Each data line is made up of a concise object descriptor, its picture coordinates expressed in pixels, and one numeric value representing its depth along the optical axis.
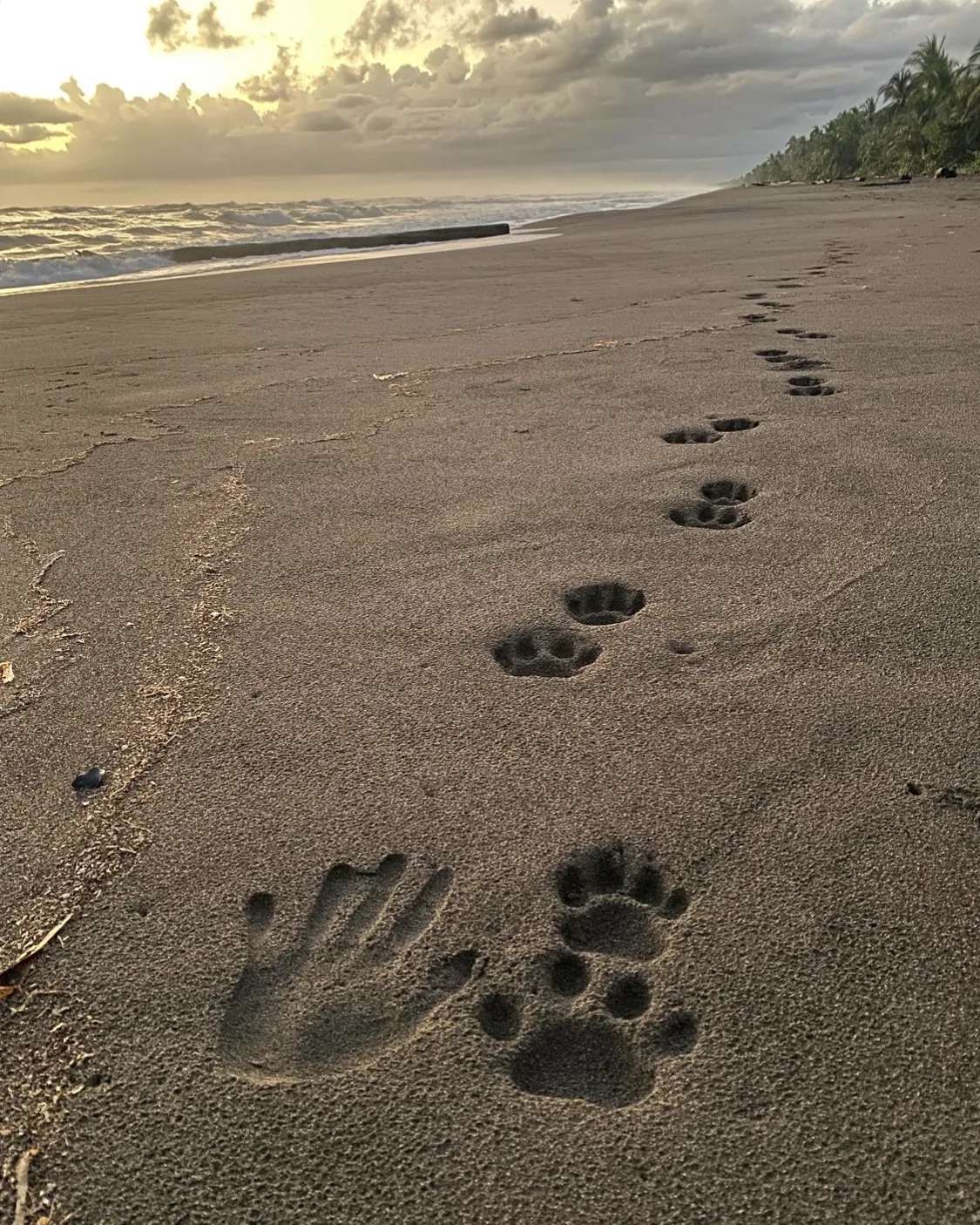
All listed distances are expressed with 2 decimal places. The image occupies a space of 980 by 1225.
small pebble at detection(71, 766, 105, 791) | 1.47
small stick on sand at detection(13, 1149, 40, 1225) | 0.88
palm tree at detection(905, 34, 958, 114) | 33.88
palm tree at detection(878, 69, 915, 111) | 39.75
